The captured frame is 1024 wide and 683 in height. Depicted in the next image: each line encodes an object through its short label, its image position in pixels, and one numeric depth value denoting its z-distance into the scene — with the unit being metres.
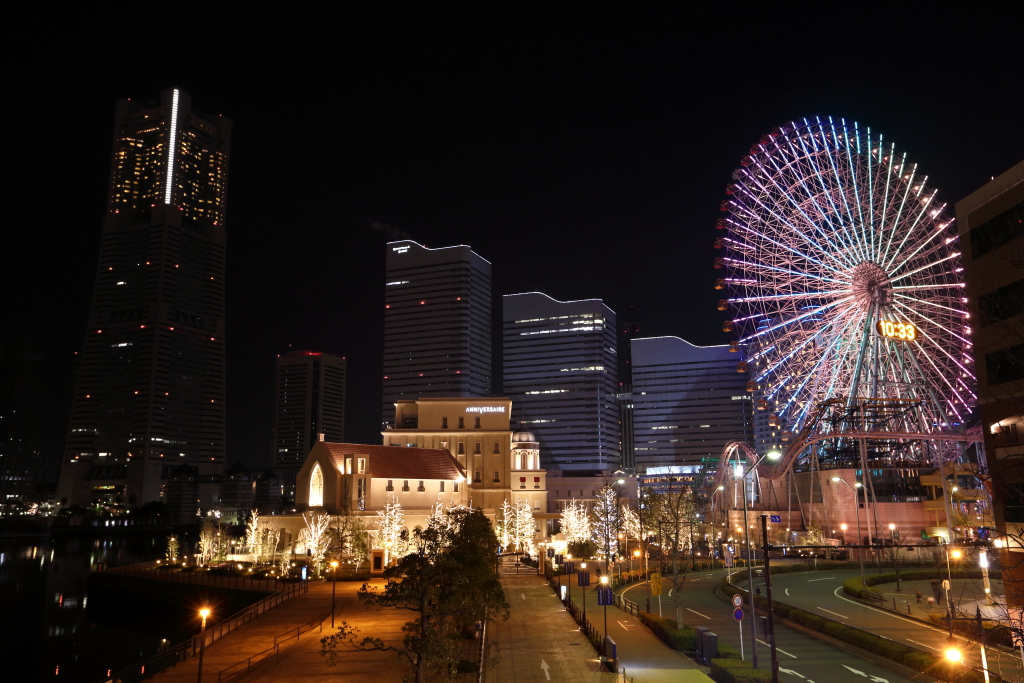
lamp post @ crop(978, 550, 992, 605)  42.55
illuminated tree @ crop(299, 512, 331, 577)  74.04
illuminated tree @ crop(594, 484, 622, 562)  77.85
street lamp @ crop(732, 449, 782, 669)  31.93
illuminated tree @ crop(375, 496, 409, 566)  74.62
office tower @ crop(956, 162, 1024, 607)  35.47
